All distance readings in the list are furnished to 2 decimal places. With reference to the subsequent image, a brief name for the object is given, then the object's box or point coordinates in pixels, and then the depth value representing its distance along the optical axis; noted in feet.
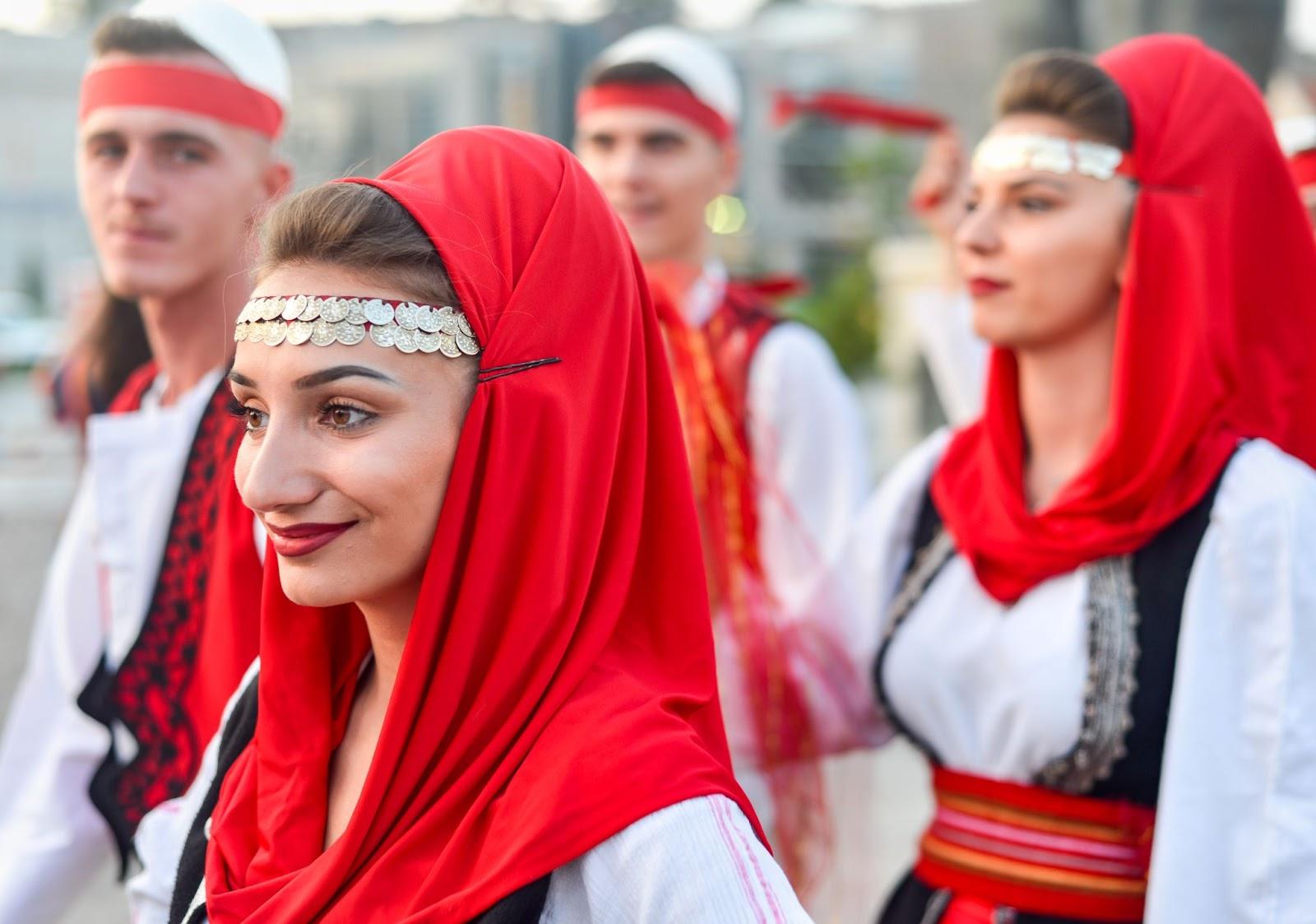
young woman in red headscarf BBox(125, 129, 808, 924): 4.87
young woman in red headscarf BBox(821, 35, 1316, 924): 7.24
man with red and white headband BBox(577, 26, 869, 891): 10.28
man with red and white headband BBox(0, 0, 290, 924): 8.00
